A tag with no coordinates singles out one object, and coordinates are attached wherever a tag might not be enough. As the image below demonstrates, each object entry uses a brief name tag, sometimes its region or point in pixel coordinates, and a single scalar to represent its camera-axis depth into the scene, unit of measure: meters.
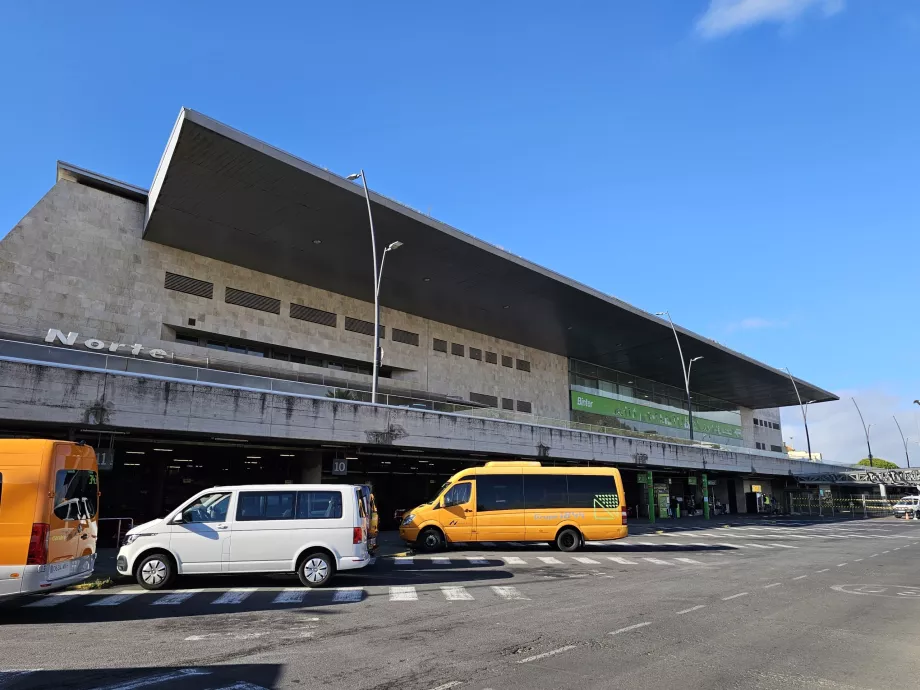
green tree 137.99
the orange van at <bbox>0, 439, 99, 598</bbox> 9.42
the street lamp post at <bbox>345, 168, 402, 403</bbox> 23.44
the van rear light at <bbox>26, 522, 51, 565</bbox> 9.46
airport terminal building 20.17
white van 12.27
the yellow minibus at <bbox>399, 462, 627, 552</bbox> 20.08
